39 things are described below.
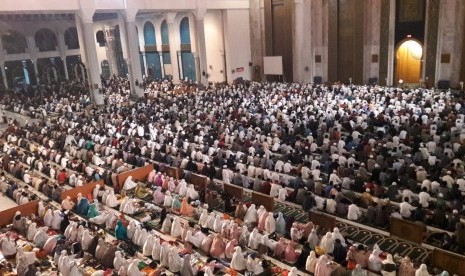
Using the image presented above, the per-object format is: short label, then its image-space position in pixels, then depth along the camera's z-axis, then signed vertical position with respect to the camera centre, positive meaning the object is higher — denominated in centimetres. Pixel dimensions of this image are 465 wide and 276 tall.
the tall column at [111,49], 3697 +73
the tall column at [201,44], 2764 +51
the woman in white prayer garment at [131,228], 937 -372
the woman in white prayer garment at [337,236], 813 -360
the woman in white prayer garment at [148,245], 878 -385
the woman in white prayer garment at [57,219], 1018 -371
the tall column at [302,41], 2722 +30
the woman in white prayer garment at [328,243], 812 -372
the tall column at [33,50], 3359 +94
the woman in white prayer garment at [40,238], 947 -385
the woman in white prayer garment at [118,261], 819 -384
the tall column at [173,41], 3144 +95
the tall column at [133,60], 2509 -22
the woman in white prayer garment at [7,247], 912 -386
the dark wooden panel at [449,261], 695 -367
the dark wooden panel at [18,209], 1054 -366
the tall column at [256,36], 2995 +87
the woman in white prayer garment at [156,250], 860 -386
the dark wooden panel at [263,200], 1020 -361
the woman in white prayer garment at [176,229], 947 -382
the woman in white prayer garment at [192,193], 1122 -364
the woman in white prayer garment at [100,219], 1047 -387
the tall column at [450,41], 2128 -18
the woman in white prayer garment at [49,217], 1026 -368
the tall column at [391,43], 2378 -13
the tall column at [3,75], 3194 -82
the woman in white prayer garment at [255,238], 866 -377
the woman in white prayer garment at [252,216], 962 -369
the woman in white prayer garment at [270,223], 920 -371
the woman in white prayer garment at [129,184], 1245 -367
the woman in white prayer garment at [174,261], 811 -386
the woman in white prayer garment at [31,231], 973 -377
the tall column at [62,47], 3516 +109
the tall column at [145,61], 3659 -47
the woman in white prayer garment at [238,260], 802 -388
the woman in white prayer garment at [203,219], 970 -373
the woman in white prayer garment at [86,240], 898 -374
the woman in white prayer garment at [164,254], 827 -383
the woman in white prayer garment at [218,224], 942 -374
